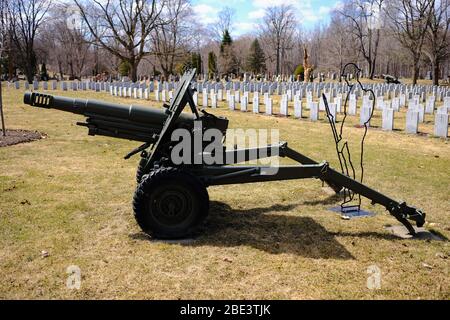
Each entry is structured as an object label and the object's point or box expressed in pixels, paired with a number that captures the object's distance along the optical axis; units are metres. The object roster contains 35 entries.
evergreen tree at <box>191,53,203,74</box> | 65.66
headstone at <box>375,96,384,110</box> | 18.78
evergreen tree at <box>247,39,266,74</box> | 73.12
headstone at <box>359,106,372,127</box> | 15.09
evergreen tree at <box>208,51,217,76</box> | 72.31
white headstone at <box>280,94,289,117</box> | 18.53
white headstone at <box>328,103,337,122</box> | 15.87
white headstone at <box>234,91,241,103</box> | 23.63
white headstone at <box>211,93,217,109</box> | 22.36
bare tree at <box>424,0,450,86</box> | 38.09
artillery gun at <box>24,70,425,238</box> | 4.79
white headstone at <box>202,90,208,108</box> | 23.13
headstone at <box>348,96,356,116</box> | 18.60
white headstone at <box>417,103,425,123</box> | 15.84
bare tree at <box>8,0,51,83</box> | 53.12
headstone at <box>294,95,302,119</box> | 17.86
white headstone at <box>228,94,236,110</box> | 21.34
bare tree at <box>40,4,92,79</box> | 58.52
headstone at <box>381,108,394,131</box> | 14.15
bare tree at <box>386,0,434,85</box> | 37.47
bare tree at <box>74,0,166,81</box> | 45.41
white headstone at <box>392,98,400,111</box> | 19.11
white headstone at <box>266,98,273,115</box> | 19.08
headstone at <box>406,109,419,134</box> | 13.55
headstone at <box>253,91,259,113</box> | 19.89
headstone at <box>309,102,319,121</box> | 16.88
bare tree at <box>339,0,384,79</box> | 63.50
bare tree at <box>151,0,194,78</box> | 55.34
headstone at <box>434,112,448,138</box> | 12.50
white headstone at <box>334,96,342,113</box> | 18.72
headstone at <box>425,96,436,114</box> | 19.47
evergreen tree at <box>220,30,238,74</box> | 67.56
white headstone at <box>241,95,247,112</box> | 20.66
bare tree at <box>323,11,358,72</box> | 64.19
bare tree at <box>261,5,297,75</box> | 74.56
